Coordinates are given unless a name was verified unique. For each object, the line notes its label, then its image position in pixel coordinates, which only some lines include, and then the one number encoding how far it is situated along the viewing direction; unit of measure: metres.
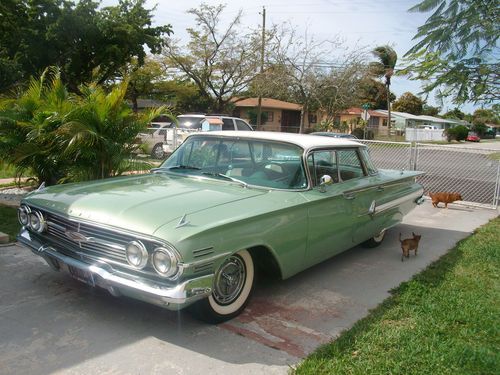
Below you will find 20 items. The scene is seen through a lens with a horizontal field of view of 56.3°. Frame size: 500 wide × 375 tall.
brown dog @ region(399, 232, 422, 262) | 5.80
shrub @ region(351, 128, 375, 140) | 39.27
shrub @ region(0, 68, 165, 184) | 7.08
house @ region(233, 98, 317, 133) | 43.72
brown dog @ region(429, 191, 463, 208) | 9.27
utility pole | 31.44
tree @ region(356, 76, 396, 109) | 34.06
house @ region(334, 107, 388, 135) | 43.50
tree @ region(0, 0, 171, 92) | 20.48
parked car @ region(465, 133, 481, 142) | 51.91
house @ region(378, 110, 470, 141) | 44.91
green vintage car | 3.31
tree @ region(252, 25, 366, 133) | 31.97
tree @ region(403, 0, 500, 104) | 5.33
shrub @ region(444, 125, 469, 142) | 49.72
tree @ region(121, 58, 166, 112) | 32.03
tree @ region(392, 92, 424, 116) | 75.69
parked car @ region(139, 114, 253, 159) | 14.60
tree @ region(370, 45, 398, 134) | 49.42
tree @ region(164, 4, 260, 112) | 32.19
